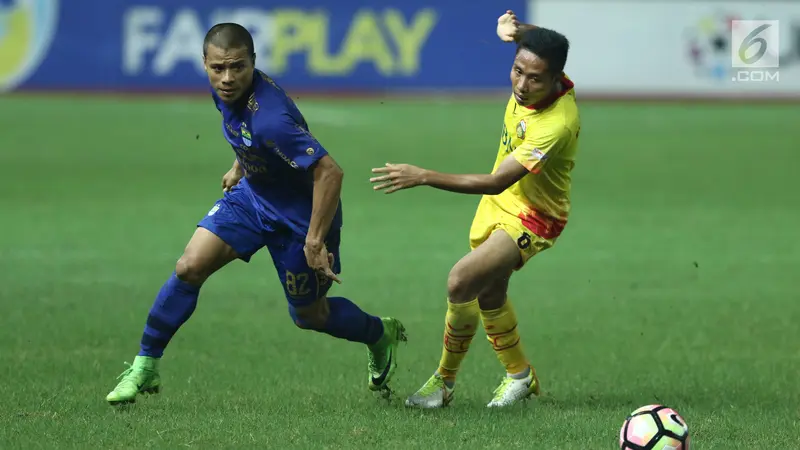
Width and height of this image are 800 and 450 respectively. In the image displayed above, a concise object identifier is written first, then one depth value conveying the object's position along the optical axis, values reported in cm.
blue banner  6272
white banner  6206
